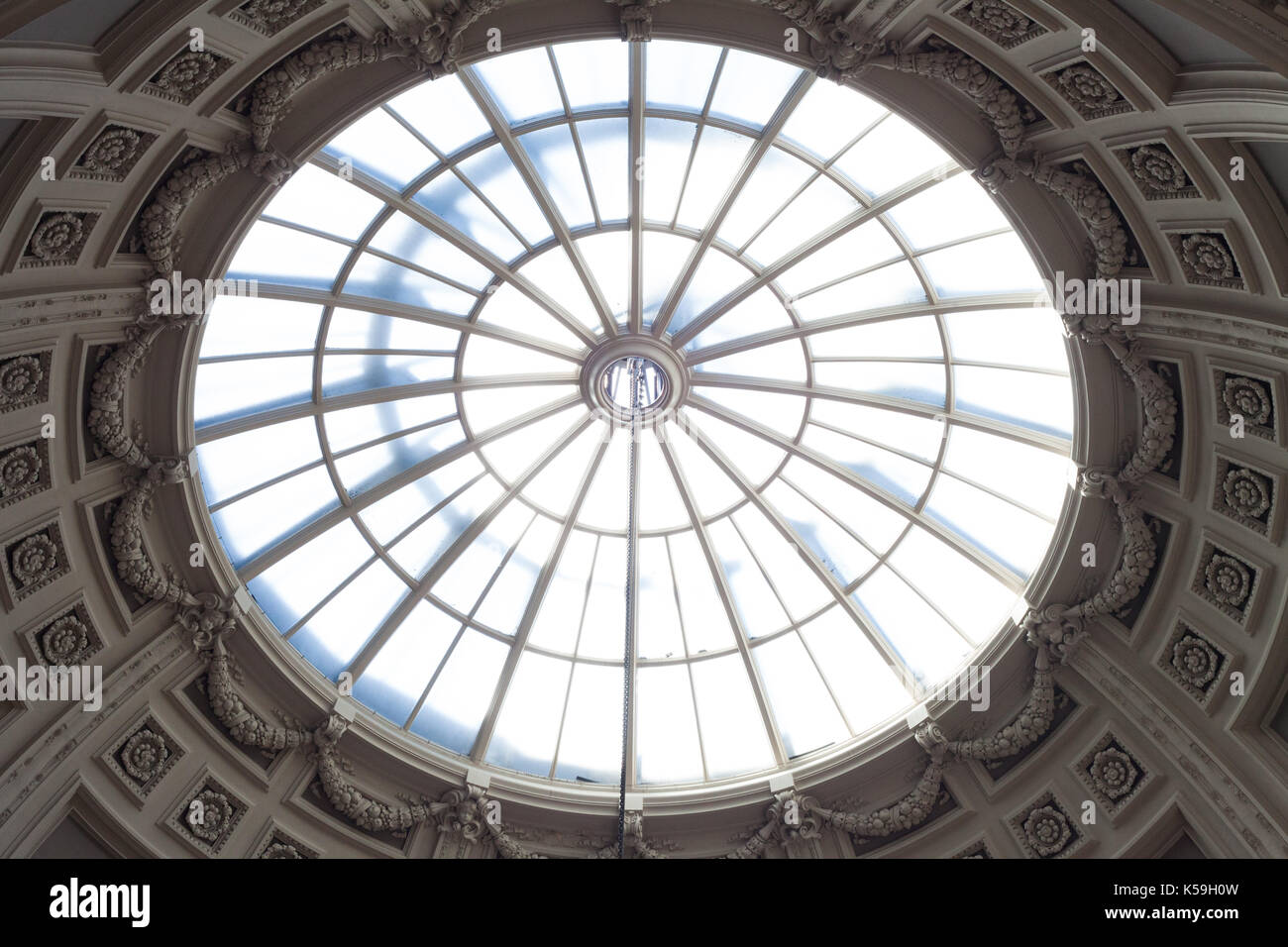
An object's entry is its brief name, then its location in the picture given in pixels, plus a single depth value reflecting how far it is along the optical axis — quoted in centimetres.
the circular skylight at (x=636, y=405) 1248
